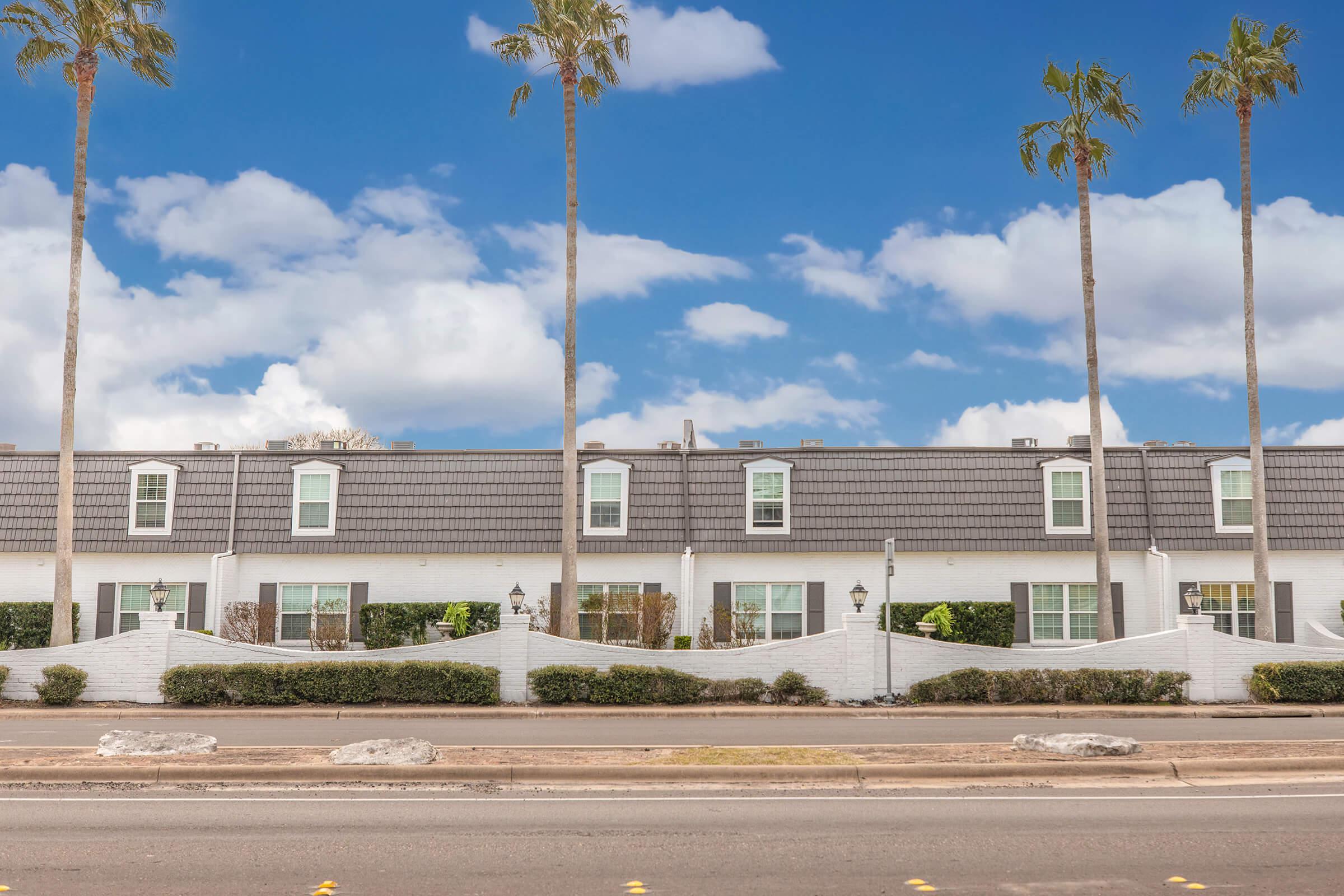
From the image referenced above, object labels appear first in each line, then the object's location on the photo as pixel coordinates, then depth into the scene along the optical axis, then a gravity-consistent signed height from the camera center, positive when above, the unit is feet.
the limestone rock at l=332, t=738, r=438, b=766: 42.24 -6.40
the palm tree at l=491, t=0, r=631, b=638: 80.89 +38.40
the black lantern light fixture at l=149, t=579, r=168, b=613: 76.18 -0.74
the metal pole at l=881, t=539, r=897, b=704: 69.10 +1.86
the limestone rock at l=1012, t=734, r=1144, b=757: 43.83 -6.14
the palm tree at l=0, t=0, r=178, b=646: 77.10 +36.00
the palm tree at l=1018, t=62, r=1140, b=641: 82.89 +33.34
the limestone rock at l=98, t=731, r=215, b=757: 45.44 -6.51
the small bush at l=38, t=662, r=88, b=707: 71.46 -6.47
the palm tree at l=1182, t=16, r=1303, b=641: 81.97 +36.89
